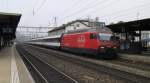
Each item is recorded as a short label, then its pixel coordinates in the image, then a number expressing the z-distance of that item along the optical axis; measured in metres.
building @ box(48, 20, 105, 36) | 83.51
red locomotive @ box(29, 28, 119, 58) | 26.52
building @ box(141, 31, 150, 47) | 36.25
